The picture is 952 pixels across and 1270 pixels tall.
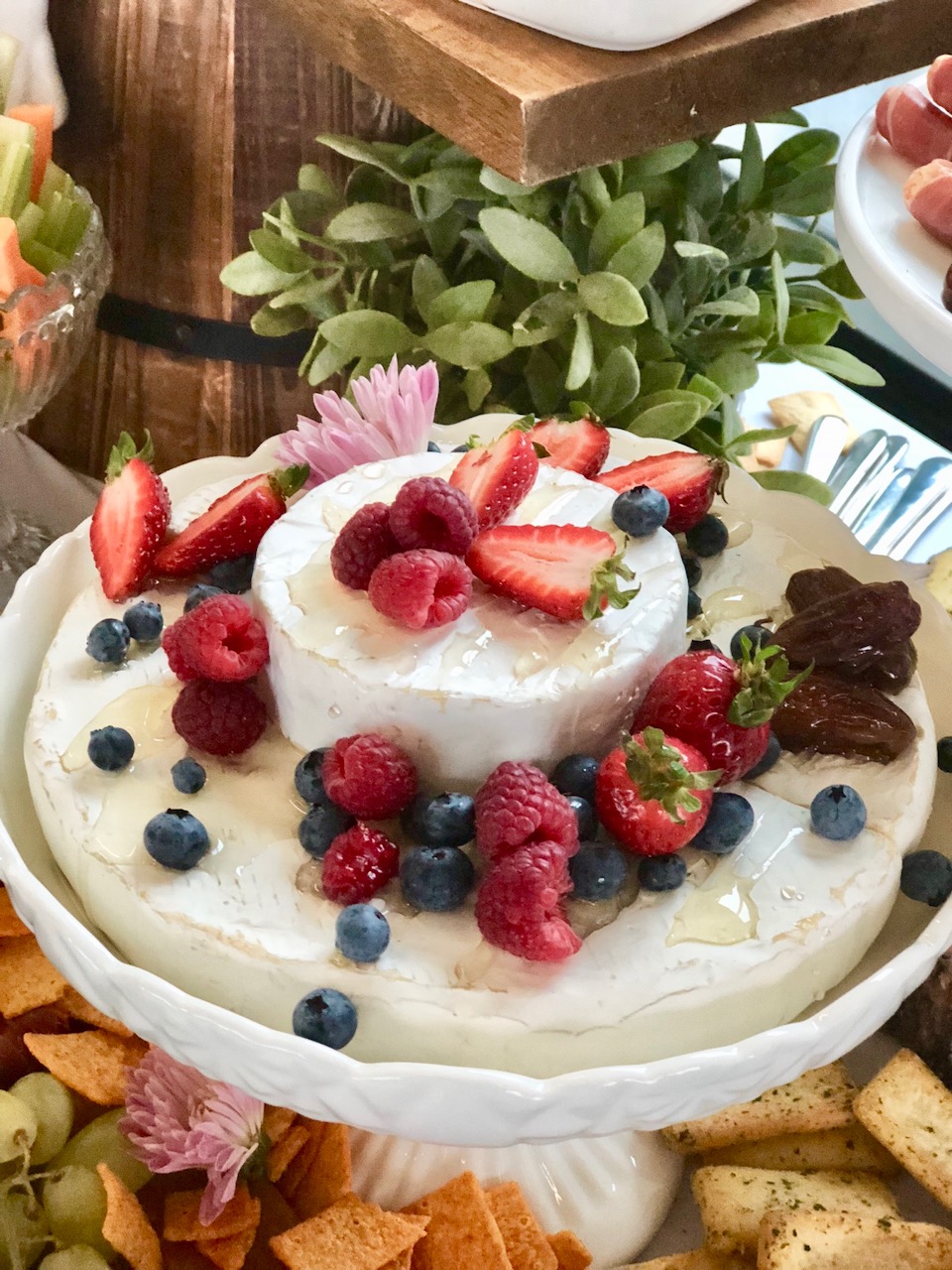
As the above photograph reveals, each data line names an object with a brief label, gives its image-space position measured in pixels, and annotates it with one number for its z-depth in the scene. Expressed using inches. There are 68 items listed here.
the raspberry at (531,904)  17.3
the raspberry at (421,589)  18.6
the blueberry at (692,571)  21.9
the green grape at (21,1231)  20.0
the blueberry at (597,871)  18.0
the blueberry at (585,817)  18.4
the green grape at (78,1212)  20.6
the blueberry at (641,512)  20.3
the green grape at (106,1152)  21.1
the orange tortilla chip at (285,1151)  21.3
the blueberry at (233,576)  21.4
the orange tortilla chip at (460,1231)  20.0
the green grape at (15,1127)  20.6
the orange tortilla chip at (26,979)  22.2
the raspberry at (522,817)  17.6
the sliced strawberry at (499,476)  20.3
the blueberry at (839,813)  18.8
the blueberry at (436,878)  18.0
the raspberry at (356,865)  18.1
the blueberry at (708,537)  22.0
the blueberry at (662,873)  18.3
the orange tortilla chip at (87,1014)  22.2
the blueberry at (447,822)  18.3
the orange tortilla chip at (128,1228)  19.6
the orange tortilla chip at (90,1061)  21.4
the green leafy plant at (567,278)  24.4
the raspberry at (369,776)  18.3
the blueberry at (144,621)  20.7
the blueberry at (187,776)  19.1
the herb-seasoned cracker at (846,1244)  19.5
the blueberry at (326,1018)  17.6
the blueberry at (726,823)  18.5
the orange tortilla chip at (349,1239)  19.8
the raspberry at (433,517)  19.0
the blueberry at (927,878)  19.4
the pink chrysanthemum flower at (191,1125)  20.3
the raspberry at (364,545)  19.3
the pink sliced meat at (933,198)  21.7
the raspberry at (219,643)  19.2
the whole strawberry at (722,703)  18.1
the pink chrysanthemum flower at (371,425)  22.6
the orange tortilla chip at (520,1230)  20.4
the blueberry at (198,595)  20.7
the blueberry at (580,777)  18.8
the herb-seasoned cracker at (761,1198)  20.6
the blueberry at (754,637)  20.4
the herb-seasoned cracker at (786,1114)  21.7
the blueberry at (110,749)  19.3
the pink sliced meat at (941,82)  22.8
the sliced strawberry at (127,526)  21.2
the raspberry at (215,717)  19.3
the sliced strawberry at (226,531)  21.4
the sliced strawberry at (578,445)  22.2
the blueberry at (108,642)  20.4
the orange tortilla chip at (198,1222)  20.3
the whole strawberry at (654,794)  17.4
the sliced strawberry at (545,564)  19.3
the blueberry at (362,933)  17.6
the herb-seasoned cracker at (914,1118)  20.6
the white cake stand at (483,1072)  17.1
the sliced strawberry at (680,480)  21.7
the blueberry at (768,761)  19.5
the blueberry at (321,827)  18.5
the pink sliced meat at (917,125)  22.9
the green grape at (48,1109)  21.4
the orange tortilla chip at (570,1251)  20.7
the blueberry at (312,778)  18.9
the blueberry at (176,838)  18.3
